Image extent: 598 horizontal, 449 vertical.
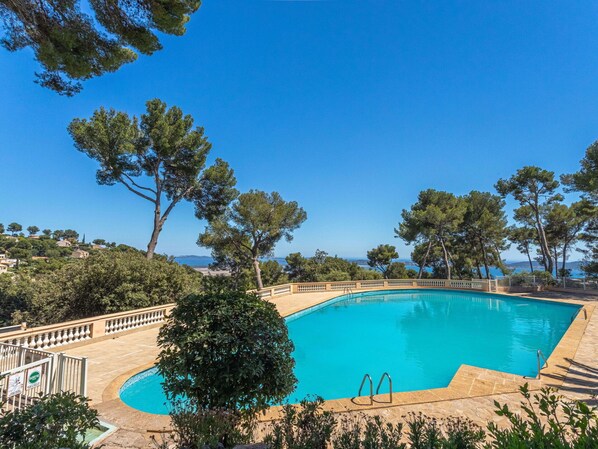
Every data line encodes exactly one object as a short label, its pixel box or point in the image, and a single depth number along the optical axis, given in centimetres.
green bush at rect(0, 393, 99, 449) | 220
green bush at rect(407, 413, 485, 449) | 236
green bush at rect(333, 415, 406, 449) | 248
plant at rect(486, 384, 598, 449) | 157
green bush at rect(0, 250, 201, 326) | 1055
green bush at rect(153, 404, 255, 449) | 268
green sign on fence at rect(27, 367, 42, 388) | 385
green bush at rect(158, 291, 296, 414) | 324
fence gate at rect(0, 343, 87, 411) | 367
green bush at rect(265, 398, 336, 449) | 270
